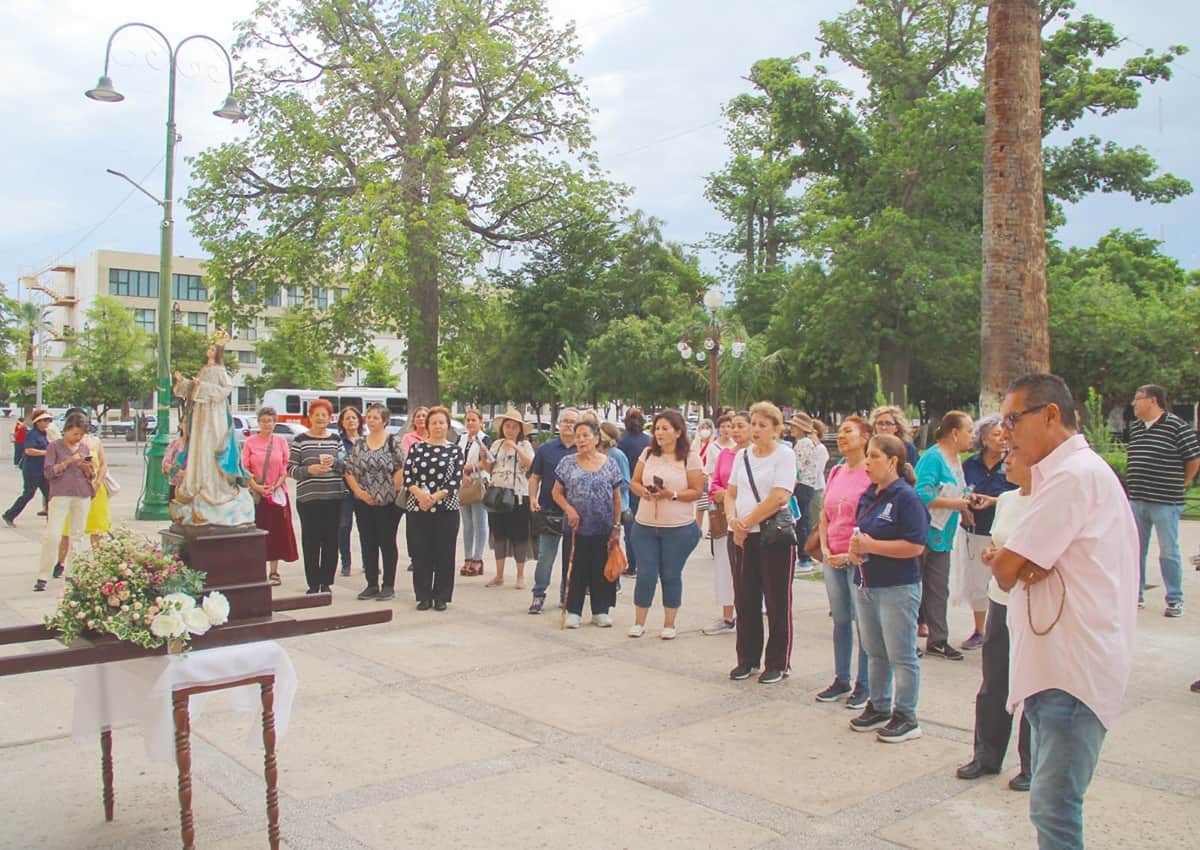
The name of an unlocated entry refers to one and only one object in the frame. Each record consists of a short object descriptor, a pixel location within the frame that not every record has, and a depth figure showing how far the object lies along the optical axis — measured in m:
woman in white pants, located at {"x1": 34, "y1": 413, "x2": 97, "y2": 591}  9.90
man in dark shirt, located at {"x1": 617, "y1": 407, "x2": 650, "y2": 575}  10.98
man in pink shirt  3.08
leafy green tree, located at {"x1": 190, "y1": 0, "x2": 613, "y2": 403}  26.31
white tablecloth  3.93
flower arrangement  3.75
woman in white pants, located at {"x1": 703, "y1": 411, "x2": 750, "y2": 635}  8.20
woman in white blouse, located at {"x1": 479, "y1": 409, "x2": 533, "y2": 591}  10.48
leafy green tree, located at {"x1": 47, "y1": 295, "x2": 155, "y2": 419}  48.84
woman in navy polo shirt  5.52
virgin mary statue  4.30
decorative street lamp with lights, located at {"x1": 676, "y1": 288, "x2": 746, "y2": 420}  23.02
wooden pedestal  4.20
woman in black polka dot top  9.33
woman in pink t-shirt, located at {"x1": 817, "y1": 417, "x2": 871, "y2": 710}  6.08
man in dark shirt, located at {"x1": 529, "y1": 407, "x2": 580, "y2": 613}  9.18
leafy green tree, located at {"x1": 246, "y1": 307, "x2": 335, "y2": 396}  57.66
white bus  42.41
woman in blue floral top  8.47
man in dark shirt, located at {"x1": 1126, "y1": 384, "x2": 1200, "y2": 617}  9.09
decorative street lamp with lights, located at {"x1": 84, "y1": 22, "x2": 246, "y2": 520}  16.41
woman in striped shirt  9.90
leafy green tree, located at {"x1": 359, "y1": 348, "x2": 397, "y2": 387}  70.75
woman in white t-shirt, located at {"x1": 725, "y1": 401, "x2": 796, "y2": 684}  6.68
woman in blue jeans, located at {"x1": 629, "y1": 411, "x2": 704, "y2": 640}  8.00
